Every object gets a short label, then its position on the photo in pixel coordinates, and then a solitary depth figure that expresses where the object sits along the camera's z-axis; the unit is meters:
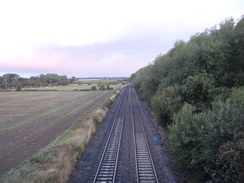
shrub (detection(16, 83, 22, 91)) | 107.25
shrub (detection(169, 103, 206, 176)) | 8.67
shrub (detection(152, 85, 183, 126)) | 15.74
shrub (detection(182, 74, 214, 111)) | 14.37
